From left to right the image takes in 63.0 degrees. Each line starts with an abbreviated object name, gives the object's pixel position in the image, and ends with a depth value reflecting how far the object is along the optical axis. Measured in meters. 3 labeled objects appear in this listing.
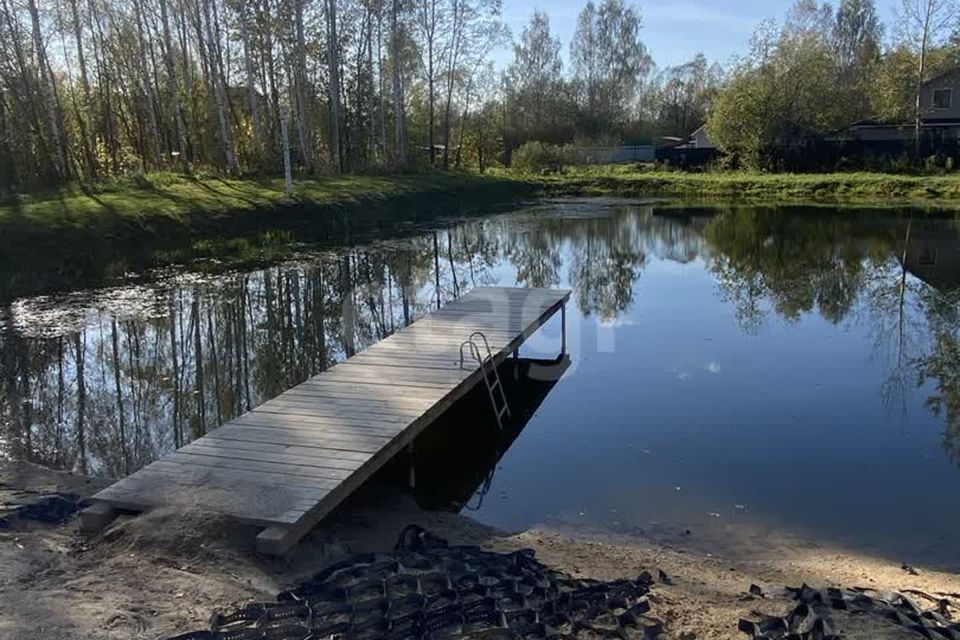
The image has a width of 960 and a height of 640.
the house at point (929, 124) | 37.50
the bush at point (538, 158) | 42.62
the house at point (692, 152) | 40.97
